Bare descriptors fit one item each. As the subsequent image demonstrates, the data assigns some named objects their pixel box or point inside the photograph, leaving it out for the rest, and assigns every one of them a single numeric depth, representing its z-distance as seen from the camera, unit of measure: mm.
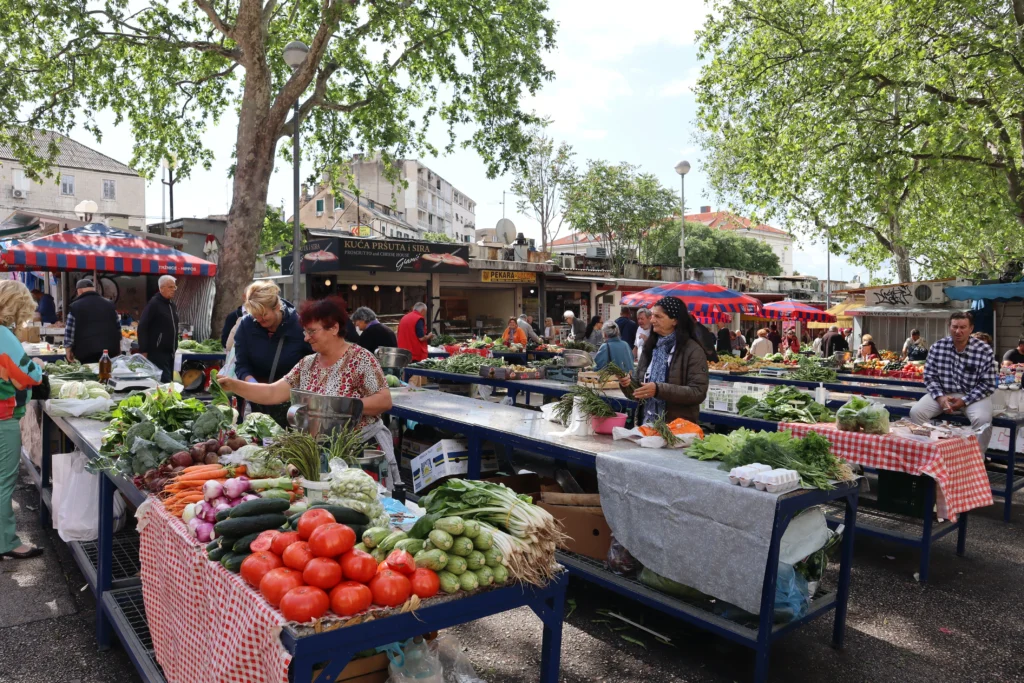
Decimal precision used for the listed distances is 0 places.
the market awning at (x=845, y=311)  24969
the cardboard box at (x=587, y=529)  4340
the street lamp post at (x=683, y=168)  25281
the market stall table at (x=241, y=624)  1947
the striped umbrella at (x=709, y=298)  12375
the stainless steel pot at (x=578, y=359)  10266
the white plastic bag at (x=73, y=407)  5086
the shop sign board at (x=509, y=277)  25125
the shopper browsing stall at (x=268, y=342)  4801
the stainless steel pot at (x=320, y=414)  3537
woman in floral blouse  4055
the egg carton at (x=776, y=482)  3303
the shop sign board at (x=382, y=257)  19516
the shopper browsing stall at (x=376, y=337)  8289
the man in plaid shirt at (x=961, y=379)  6504
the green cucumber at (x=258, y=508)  2412
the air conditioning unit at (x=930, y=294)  22109
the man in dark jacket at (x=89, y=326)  8758
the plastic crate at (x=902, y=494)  5344
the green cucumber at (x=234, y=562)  2242
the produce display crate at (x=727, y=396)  7164
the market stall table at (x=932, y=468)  4840
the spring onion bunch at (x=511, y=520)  2389
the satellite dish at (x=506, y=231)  28922
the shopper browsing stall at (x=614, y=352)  9398
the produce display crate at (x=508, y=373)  9844
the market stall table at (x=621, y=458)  3297
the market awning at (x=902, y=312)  22375
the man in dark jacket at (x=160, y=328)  9023
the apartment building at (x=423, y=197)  47938
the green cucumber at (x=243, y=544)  2283
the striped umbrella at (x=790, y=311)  19594
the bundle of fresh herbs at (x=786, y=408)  6520
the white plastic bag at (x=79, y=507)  4418
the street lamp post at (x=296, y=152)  12438
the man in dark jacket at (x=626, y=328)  13906
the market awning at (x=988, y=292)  13891
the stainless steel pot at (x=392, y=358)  8023
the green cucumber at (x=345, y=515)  2406
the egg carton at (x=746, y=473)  3384
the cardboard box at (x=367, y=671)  2498
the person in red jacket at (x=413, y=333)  11164
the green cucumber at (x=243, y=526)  2312
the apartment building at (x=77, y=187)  44894
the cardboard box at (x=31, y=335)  10781
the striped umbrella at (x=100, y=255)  11016
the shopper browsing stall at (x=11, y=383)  4656
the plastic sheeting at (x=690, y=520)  3285
